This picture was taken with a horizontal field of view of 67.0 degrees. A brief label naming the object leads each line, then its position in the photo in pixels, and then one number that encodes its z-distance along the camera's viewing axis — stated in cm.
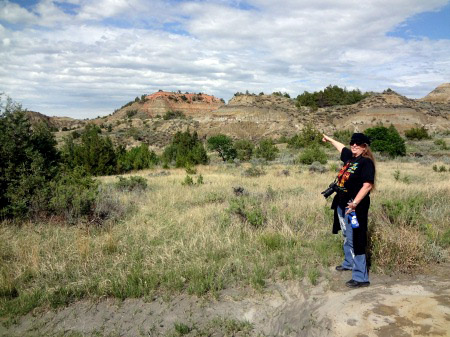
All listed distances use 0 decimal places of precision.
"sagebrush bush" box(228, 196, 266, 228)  644
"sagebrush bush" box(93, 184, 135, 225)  723
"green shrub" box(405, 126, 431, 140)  4119
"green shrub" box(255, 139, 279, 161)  2622
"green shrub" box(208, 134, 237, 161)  2848
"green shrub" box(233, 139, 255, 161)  2787
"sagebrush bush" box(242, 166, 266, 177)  1575
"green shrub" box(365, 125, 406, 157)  2631
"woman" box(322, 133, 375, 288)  414
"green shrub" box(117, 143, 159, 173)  2259
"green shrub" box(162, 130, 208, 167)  2298
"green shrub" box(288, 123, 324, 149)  3316
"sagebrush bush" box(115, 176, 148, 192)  1192
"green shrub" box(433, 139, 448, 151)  3002
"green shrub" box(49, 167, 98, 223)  716
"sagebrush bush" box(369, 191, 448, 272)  479
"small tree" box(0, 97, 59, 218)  720
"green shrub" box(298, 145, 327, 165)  2170
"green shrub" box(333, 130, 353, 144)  3647
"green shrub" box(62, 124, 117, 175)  2119
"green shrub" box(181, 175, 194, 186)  1259
